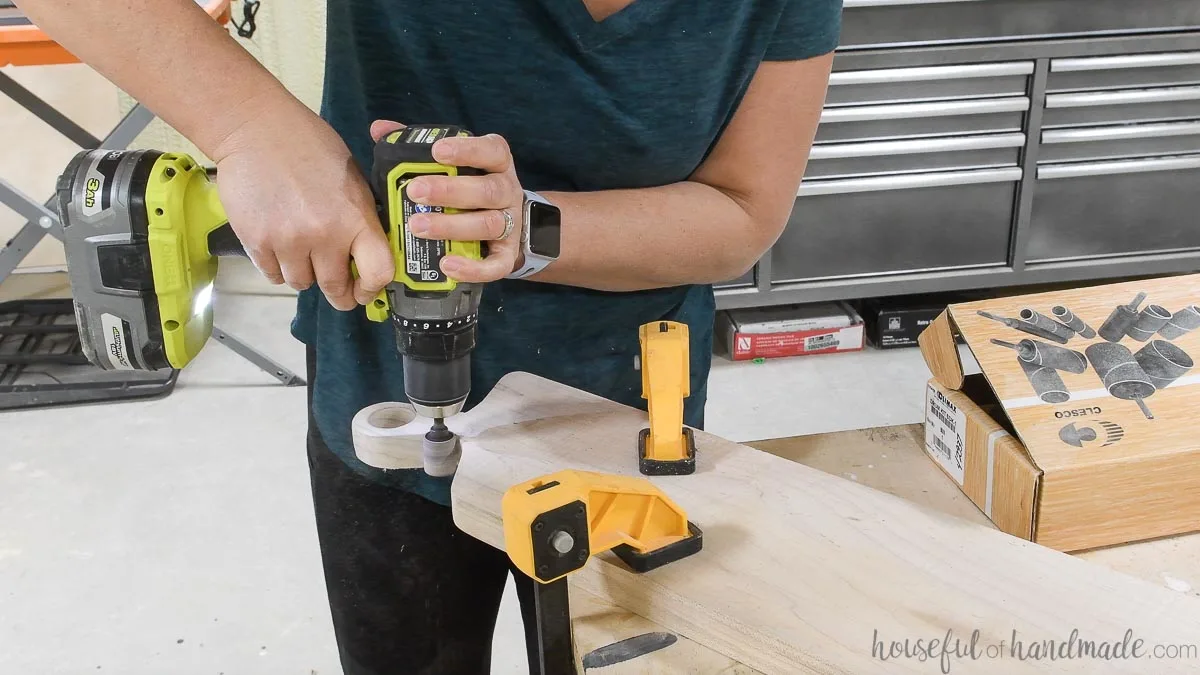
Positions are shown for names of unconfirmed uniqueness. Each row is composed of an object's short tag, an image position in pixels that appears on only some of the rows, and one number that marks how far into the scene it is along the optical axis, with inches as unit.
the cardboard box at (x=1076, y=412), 37.2
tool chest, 92.7
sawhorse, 75.4
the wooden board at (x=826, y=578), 26.0
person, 27.3
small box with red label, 103.0
